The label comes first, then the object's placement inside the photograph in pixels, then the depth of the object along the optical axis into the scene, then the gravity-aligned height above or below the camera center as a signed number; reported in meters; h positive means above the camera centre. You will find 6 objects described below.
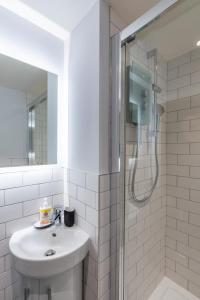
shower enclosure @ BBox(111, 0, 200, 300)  1.12 -0.06
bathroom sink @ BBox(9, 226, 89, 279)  0.80 -0.56
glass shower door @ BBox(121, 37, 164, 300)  1.16 -0.21
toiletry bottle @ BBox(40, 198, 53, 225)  1.12 -0.43
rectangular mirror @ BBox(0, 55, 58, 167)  1.03 +0.25
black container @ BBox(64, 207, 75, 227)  1.14 -0.46
